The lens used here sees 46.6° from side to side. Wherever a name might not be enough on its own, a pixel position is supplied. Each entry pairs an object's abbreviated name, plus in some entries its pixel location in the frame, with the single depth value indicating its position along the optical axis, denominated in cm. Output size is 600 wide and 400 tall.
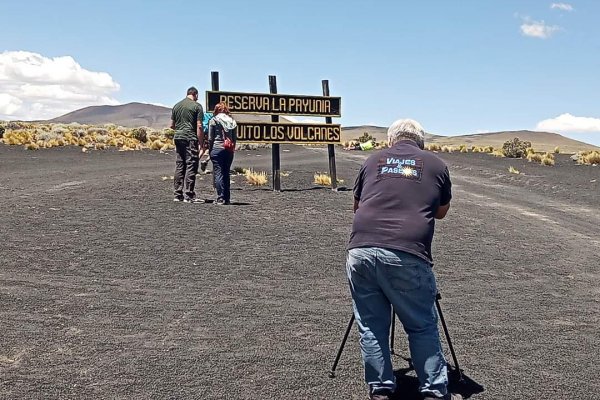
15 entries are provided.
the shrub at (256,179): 1823
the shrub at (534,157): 3064
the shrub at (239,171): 2072
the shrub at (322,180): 1928
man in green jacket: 1320
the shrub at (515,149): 3316
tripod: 497
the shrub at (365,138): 5649
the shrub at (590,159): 2887
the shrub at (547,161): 2914
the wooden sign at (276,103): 1570
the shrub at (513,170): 2530
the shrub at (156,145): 3454
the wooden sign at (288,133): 1619
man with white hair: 441
